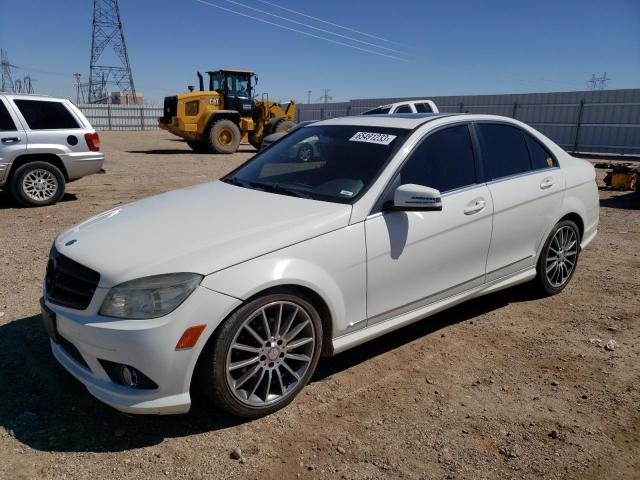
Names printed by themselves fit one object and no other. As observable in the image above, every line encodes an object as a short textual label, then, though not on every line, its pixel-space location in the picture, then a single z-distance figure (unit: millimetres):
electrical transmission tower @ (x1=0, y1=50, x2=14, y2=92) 68419
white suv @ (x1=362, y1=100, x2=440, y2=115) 14936
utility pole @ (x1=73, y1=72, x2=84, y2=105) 56375
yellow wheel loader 18625
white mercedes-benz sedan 2496
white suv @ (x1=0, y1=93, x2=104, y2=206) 8016
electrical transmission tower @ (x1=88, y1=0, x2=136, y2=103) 52625
